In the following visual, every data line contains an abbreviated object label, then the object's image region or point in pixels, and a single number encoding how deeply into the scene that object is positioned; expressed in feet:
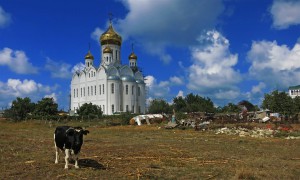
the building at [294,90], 306.82
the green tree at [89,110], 168.13
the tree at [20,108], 155.22
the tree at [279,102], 164.10
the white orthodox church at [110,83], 197.82
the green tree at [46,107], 159.28
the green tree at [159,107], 234.62
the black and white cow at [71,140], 29.87
